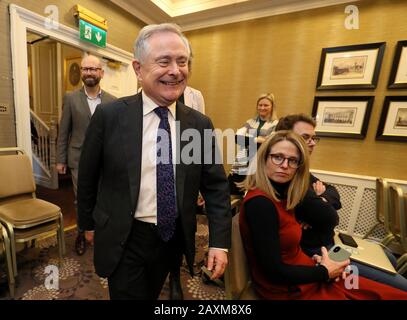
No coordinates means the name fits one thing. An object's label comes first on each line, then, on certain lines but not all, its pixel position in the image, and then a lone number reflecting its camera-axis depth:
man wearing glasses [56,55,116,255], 2.00
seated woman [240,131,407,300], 0.92
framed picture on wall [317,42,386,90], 2.49
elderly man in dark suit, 0.85
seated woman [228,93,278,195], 2.50
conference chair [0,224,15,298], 1.46
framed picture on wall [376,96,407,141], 2.42
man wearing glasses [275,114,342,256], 1.19
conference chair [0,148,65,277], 1.57
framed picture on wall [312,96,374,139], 2.58
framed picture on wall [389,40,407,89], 2.36
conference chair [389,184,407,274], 1.90
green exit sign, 2.43
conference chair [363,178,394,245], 2.11
